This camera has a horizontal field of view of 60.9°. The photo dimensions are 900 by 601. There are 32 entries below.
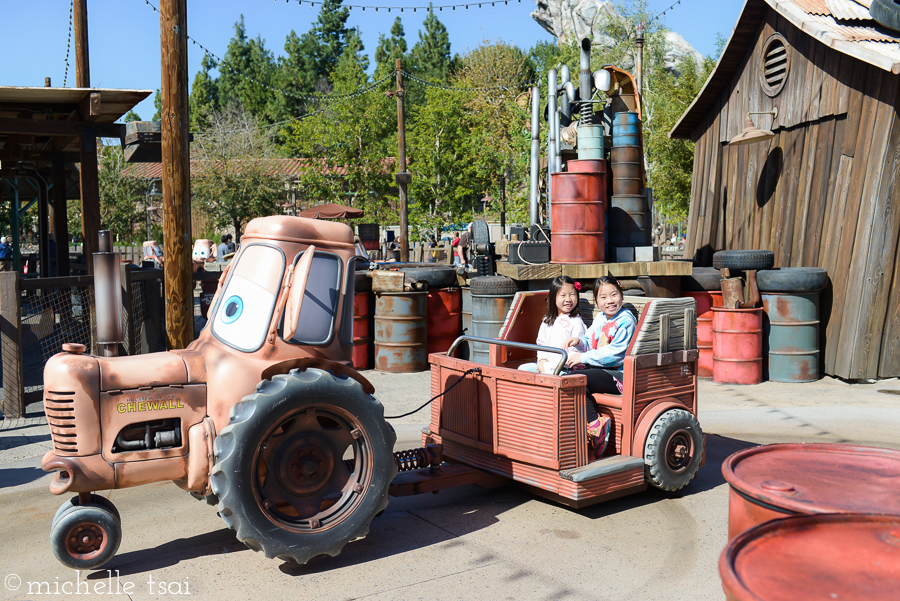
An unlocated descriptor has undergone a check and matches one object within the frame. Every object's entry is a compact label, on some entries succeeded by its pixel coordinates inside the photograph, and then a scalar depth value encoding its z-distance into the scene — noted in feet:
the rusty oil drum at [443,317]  35.65
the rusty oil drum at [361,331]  34.71
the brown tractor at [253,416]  13.37
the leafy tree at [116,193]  115.14
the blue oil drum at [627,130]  37.06
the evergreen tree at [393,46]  190.15
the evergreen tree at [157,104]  178.52
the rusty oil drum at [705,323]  33.94
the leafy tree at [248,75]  176.65
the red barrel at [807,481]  8.03
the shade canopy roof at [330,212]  78.77
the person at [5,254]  60.70
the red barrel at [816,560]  6.11
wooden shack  31.71
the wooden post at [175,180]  22.45
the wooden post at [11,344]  25.71
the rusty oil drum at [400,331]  34.35
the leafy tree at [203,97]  163.73
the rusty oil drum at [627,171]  36.70
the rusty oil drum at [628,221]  35.96
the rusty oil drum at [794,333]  32.40
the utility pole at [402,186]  86.07
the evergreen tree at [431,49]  199.41
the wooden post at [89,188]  32.07
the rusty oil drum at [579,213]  32.63
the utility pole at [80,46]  44.06
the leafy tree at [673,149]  76.18
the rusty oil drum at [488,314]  32.48
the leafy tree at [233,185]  115.65
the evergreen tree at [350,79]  107.16
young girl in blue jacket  17.76
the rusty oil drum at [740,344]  32.17
